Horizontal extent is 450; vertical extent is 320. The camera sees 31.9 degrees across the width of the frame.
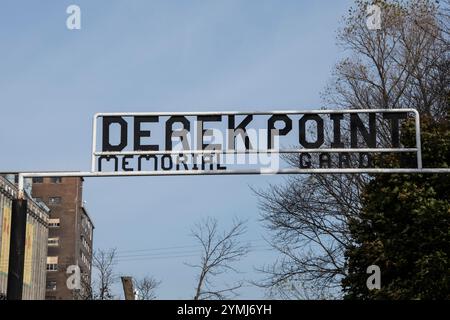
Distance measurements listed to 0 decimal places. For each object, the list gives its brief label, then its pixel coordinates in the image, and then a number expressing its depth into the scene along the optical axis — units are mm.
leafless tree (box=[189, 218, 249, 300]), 28641
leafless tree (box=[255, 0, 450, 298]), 27953
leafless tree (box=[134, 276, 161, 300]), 39441
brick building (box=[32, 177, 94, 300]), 105312
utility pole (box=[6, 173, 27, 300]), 9969
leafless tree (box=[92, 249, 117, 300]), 36669
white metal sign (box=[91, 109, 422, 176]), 10750
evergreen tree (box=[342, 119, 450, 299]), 19188
